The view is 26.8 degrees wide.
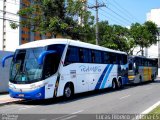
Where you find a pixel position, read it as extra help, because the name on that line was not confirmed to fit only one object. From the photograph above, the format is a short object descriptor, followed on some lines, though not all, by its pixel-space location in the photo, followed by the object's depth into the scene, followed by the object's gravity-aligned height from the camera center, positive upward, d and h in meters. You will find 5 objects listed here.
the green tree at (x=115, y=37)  52.53 +5.13
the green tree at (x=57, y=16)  28.83 +4.70
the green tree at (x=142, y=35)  61.44 +6.12
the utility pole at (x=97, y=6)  37.76 +7.05
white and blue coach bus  16.78 -0.02
